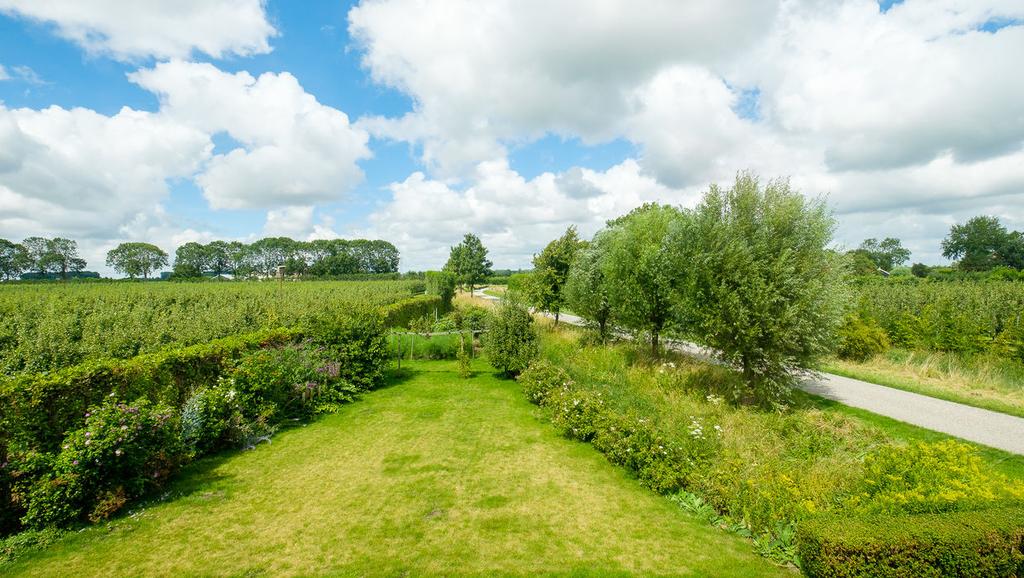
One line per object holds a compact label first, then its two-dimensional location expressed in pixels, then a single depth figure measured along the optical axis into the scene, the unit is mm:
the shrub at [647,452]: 5895
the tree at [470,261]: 44500
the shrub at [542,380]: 10016
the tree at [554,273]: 20406
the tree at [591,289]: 16578
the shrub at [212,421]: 6695
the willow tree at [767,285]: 8781
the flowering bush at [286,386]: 8070
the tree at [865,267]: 44384
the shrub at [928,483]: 3889
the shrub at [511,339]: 12602
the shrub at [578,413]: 7812
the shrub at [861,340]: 14633
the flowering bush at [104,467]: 4707
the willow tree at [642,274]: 12703
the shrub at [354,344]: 11117
